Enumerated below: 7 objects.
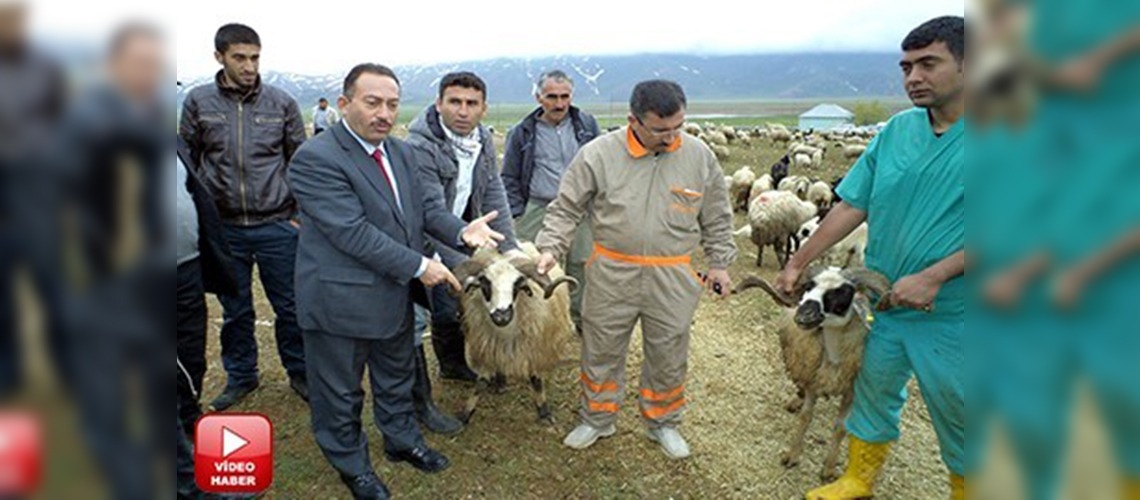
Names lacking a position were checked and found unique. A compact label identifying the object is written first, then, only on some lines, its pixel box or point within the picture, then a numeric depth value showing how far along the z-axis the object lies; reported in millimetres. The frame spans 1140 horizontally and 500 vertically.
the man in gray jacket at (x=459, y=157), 4289
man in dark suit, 3139
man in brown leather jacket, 4102
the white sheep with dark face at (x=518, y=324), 4219
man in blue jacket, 5344
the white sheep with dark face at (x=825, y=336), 3689
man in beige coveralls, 3781
